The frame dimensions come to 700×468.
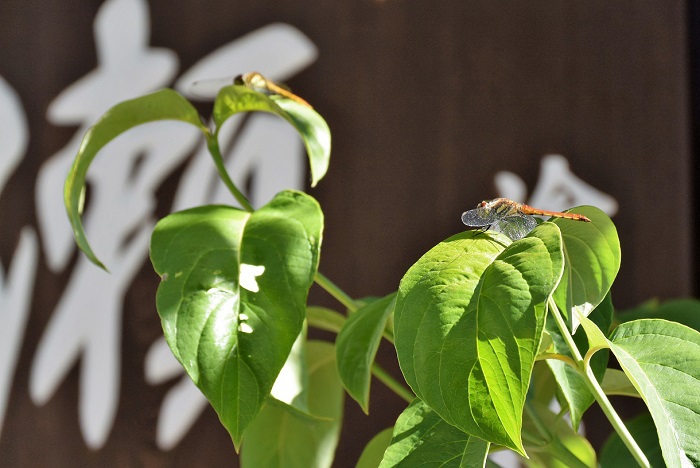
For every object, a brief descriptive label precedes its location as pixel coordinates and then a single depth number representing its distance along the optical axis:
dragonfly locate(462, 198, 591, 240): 1.72
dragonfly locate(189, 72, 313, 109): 1.79
